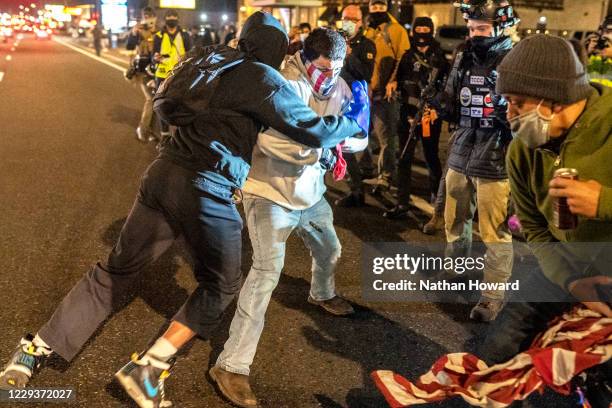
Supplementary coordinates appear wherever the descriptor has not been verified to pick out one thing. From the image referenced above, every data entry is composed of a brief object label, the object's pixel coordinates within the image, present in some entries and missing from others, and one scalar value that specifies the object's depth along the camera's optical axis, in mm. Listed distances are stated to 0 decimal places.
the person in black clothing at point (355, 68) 6531
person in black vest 4125
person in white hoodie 3236
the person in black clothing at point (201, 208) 2889
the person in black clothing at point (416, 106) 6191
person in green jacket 2184
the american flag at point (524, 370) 2236
